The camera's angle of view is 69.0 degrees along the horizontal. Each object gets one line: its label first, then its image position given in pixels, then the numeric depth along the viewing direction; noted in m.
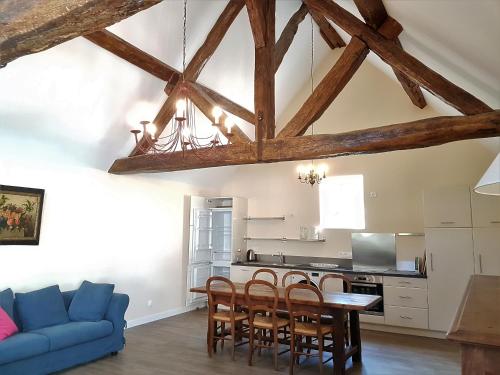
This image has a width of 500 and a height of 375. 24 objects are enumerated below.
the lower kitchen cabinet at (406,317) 5.33
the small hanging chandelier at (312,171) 5.94
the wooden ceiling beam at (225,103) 5.17
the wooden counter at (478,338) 1.29
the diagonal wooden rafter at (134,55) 4.18
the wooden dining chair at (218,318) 4.43
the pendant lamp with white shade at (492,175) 1.99
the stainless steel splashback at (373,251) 6.09
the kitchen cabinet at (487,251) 4.99
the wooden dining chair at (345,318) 4.46
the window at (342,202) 6.58
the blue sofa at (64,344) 3.52
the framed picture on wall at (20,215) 4.30
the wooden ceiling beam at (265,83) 4.44
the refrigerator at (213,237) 7.11
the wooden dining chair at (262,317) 4.13
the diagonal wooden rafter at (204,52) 5.05
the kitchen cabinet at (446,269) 5.14
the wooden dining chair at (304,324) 3.87
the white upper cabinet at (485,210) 5.04
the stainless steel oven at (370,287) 5.66
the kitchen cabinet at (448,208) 5.20
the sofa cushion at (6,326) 3.64
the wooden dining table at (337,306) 3.83
